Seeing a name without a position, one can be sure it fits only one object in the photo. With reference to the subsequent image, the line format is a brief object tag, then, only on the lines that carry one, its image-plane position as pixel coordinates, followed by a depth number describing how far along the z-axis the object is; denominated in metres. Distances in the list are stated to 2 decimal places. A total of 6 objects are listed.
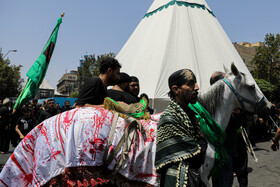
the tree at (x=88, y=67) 41.06
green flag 4.53
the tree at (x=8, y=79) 28.01
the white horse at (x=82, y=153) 2.16
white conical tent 9.87
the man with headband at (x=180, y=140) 1.65
